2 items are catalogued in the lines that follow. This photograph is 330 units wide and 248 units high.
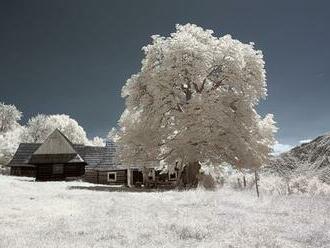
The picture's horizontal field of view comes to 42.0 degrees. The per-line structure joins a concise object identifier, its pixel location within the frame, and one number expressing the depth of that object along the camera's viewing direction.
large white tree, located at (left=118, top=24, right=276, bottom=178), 33.00
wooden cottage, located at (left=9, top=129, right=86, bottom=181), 62.50
